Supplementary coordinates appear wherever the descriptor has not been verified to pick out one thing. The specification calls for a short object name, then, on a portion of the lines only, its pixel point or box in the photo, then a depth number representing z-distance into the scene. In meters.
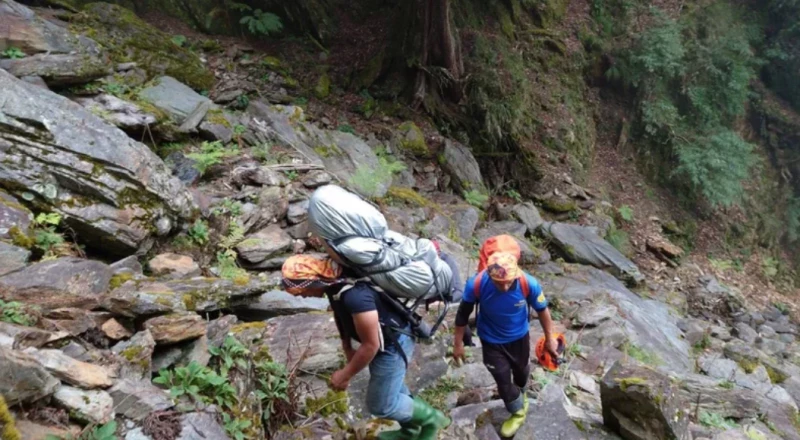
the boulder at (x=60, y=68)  6.66
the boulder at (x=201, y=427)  2.64
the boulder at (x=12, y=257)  3.90
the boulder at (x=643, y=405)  3.60
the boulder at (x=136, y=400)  2.58
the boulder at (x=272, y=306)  4.52
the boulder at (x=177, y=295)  3.48
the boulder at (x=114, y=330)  3.26
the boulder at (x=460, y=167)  11.14
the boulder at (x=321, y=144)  8.70
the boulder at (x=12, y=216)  4.34
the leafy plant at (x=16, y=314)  3.00
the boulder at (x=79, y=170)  4.82
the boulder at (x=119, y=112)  6.77
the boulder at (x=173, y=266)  5.02
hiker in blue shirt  3.50
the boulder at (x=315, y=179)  7.74
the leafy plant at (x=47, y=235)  4.46
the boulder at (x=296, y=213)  6.87
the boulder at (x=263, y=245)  5.95
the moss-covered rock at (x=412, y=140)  10.68
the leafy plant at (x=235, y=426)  2.81
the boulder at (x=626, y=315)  6.92
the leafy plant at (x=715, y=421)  5.05
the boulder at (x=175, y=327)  3.27
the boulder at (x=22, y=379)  2.21
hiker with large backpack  2.59
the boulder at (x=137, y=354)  2.93
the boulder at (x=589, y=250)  10.48
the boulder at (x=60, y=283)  3.51
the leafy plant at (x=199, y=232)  5.78
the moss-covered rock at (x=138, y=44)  8.61
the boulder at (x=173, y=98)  7.86
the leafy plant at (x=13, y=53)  6.85
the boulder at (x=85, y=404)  2.43
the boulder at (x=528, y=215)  10.99
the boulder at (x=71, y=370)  2.56
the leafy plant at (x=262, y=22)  11.11
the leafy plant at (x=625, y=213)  13.25
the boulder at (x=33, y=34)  7.07
